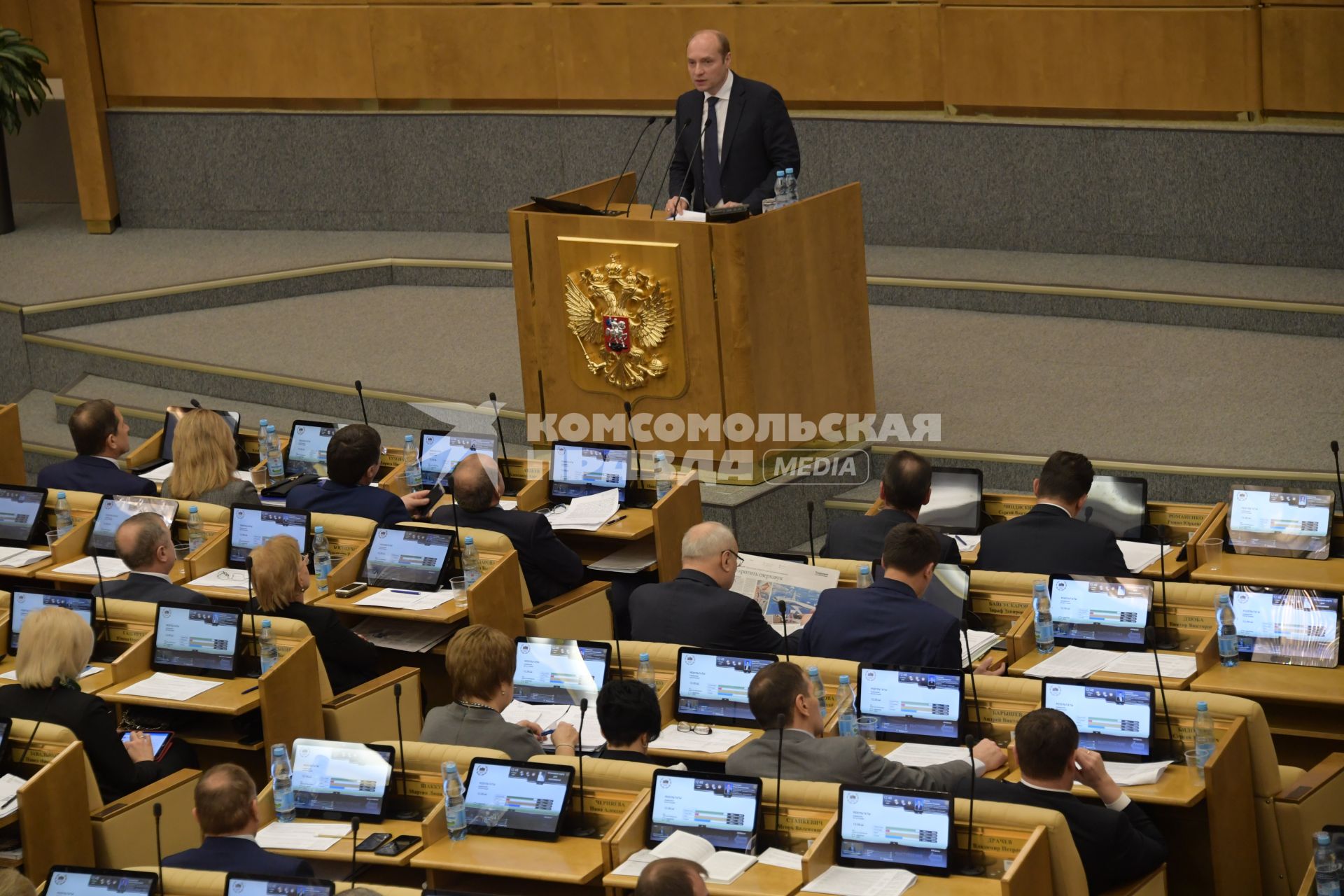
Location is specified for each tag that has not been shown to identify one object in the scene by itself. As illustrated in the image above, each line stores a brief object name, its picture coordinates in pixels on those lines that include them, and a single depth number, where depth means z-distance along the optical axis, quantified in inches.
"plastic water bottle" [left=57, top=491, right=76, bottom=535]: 510.3
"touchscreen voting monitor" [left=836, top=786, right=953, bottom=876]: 299.6
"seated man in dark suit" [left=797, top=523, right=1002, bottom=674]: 375.6
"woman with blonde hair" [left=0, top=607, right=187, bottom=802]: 373.4
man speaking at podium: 556.1
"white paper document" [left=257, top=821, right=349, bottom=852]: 335.6
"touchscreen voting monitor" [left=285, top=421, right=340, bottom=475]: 559.2
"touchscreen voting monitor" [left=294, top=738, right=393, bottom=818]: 345.7
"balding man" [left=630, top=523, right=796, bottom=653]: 404.2
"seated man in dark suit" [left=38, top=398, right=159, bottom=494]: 532.1
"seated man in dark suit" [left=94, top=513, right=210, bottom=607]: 439.8
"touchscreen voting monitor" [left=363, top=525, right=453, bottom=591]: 458.0
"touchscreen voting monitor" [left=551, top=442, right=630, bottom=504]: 522.0
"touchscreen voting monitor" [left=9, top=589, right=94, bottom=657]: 430.9
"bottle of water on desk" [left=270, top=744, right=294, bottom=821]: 350.3
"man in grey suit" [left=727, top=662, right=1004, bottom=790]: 319.3
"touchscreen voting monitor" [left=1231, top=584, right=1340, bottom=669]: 378.0
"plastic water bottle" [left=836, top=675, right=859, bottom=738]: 356.2
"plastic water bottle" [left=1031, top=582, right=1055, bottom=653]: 396.5
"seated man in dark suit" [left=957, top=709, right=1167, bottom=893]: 305.6
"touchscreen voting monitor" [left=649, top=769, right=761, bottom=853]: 313.0
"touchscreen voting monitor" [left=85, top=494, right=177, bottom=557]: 498.3
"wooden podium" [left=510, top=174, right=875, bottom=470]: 520.1
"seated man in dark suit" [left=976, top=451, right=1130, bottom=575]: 425.1
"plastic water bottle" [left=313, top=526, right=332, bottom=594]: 472.4
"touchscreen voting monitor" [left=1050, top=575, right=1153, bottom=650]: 393.7
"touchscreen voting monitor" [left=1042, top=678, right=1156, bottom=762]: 340.5
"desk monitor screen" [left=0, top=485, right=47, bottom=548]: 511.5
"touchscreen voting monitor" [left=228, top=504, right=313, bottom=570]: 478.3
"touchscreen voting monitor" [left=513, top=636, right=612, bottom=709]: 387.5
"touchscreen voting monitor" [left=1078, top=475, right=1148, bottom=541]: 467.5
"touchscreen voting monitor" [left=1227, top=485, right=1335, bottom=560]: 437.7
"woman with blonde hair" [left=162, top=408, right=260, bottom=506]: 519.5
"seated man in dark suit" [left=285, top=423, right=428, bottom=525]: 497.7
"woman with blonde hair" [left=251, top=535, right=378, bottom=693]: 417.4
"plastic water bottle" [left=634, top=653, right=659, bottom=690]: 385.4
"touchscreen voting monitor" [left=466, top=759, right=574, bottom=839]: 328.2
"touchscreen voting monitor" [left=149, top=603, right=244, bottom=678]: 414.3
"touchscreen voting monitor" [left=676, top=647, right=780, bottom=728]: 374.6
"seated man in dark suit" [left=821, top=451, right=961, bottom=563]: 446.0
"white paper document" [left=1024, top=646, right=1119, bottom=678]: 382.3
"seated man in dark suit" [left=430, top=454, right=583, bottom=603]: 470.3
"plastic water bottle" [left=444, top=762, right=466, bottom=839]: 329.7
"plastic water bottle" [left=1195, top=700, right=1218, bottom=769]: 334.3
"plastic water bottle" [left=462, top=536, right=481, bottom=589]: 452.4
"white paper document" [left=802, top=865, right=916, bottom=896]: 293.1
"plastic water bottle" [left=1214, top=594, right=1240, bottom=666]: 381.1
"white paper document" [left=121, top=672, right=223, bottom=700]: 405.1
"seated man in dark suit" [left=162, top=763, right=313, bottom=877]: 312.3
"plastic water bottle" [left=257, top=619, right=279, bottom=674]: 409.1
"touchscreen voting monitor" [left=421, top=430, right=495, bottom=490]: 544.4
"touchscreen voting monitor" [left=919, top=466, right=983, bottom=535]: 484.1
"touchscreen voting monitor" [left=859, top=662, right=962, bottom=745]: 353.1
